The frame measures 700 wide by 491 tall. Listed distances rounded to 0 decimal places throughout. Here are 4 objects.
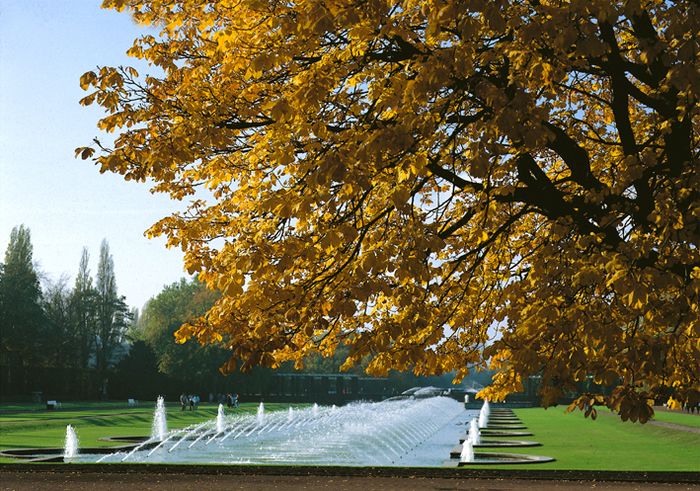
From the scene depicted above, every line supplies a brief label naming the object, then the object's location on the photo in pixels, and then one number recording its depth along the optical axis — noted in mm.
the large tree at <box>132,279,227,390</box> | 83188
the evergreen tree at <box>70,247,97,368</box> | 83500
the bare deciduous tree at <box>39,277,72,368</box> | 75306
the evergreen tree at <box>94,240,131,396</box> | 85125
